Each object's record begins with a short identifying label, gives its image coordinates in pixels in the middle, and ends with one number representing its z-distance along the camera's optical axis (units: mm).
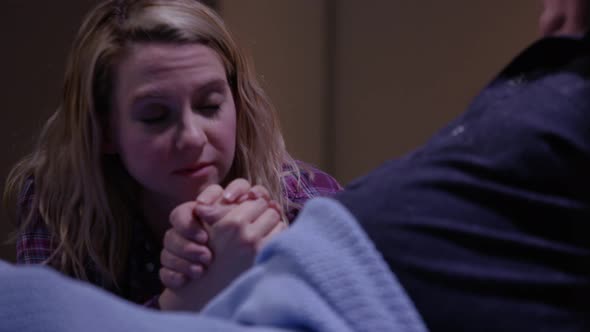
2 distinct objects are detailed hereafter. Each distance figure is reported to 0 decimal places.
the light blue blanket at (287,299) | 1099
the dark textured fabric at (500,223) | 1155
